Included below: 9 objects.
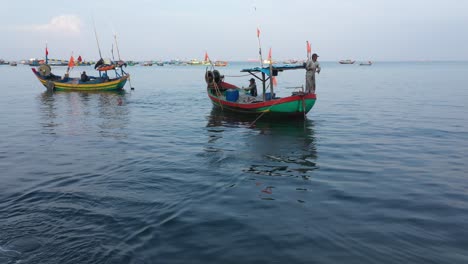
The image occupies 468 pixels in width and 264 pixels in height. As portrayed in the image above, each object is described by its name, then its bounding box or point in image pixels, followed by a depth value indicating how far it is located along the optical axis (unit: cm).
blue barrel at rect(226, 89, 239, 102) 2178
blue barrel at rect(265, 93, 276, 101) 2095
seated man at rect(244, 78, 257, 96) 2372
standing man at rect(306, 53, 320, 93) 1762
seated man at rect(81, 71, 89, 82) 3819
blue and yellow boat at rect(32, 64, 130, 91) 3756
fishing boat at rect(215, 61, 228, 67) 17588
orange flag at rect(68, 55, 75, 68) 3838
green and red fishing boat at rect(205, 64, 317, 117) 1828
